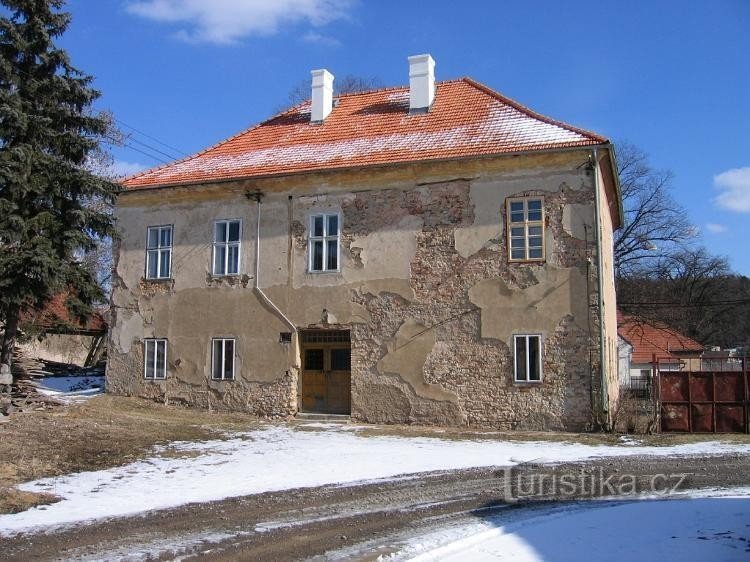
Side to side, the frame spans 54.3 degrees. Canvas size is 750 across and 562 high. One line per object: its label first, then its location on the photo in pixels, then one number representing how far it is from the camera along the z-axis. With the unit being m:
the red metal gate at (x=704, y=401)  16.70
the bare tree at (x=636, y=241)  39.03
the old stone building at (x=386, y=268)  17.05
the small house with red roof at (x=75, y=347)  33.78
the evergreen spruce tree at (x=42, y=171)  16.23
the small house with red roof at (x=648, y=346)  41.31
